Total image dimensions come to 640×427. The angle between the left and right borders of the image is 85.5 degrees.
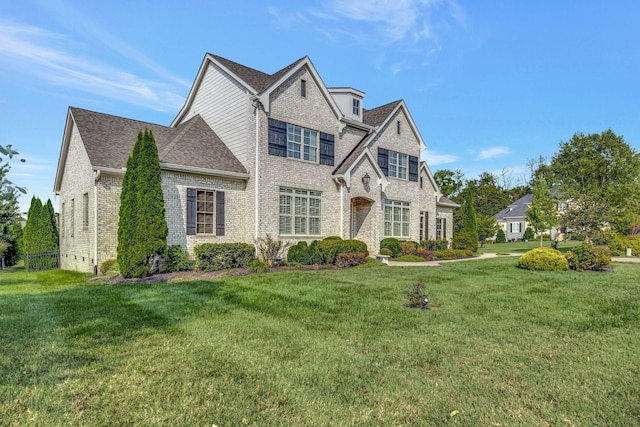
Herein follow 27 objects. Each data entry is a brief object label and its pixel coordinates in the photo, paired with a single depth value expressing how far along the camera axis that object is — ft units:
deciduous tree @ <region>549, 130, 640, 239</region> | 68.49
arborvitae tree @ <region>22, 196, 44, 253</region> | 65.46
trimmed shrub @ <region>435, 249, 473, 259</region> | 65.21
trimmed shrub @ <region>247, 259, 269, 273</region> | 40.88
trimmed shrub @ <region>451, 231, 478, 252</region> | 76.82
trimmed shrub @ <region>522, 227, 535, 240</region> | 153.08
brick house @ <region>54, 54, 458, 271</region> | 43.47
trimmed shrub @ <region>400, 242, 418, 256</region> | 62.28
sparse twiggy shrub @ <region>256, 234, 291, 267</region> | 46.14
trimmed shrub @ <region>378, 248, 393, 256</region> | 58.71
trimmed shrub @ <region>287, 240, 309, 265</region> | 48.19
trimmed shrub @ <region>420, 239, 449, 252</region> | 71.72
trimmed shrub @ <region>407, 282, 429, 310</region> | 23.17
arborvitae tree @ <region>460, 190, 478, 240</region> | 84.28
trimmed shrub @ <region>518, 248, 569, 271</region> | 42.47
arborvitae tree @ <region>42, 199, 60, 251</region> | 64.28
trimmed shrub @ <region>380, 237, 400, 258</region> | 60.49
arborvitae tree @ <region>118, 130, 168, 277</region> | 37.17
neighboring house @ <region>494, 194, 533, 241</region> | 168.76
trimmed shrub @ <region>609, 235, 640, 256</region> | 69.36
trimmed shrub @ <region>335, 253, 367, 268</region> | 47.78
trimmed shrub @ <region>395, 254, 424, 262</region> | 58.06
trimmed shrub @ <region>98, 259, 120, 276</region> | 39.27
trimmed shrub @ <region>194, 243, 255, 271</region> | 42.11
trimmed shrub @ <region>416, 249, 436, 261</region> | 60.73
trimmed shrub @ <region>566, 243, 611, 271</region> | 42.65
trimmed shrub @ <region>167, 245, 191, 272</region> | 41.09
